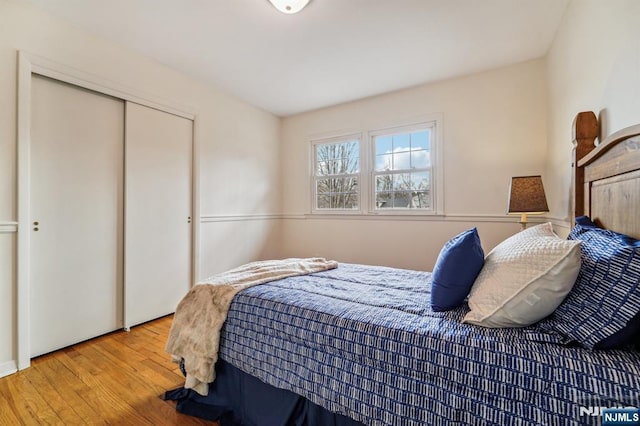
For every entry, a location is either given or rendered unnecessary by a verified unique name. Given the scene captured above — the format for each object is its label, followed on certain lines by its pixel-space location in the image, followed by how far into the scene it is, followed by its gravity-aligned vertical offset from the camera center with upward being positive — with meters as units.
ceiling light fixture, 2.00 +1.45
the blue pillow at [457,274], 1.28 -0.27
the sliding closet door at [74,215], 2.17 +0.00
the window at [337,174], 3.97 +0.56
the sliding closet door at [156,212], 2.70 +0.03
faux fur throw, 1.55 -0.61
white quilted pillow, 1.01 -0.26
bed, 0.86 -0.49
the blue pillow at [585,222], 1.45 -0.05
